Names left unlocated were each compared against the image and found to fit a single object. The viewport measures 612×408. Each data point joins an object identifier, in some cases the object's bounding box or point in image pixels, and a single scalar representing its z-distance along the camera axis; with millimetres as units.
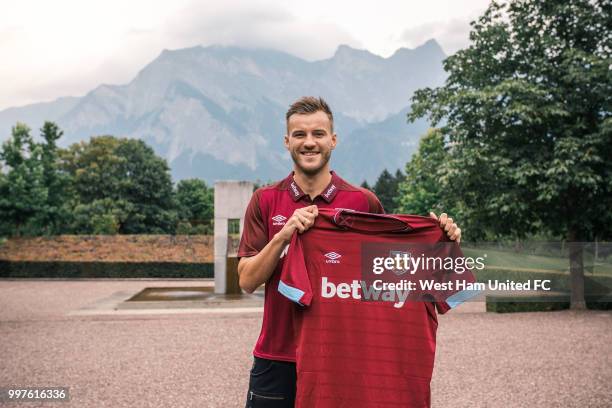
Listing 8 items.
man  3025
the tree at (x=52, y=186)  33219
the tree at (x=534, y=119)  14484
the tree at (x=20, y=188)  30725
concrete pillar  19531
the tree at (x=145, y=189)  49925
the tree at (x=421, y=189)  43281
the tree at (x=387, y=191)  85562
